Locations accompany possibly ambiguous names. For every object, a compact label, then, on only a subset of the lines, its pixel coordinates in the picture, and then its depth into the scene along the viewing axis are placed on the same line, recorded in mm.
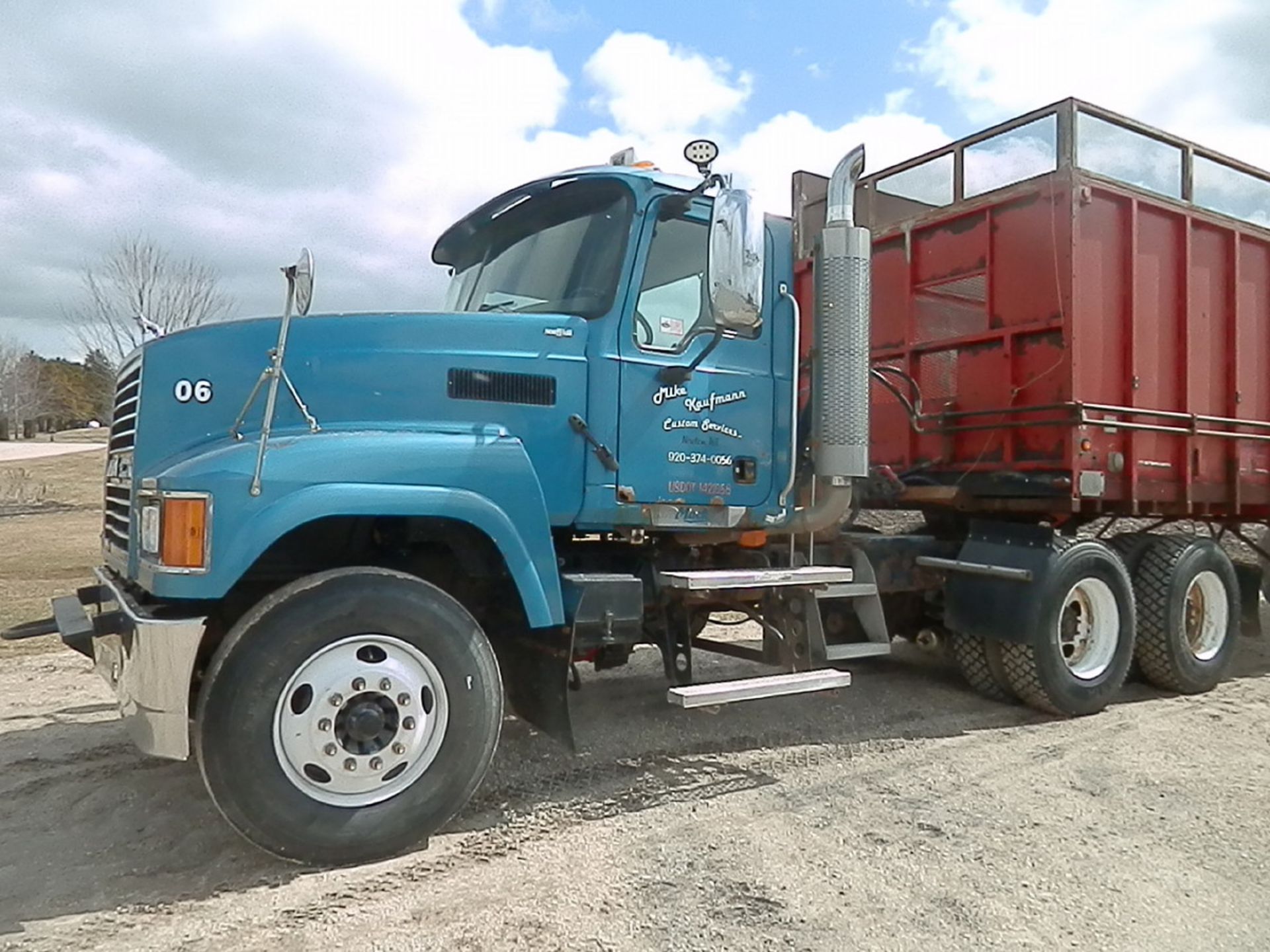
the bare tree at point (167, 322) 17036
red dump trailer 5902
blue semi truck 3504
